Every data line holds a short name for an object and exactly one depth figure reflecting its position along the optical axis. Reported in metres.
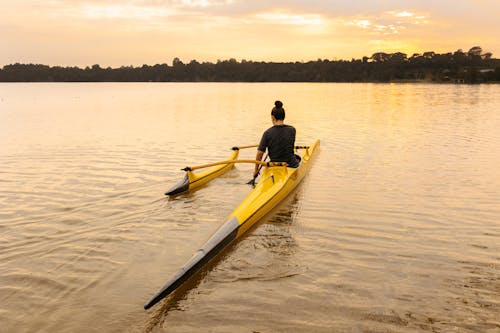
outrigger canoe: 5.21
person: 9.70
